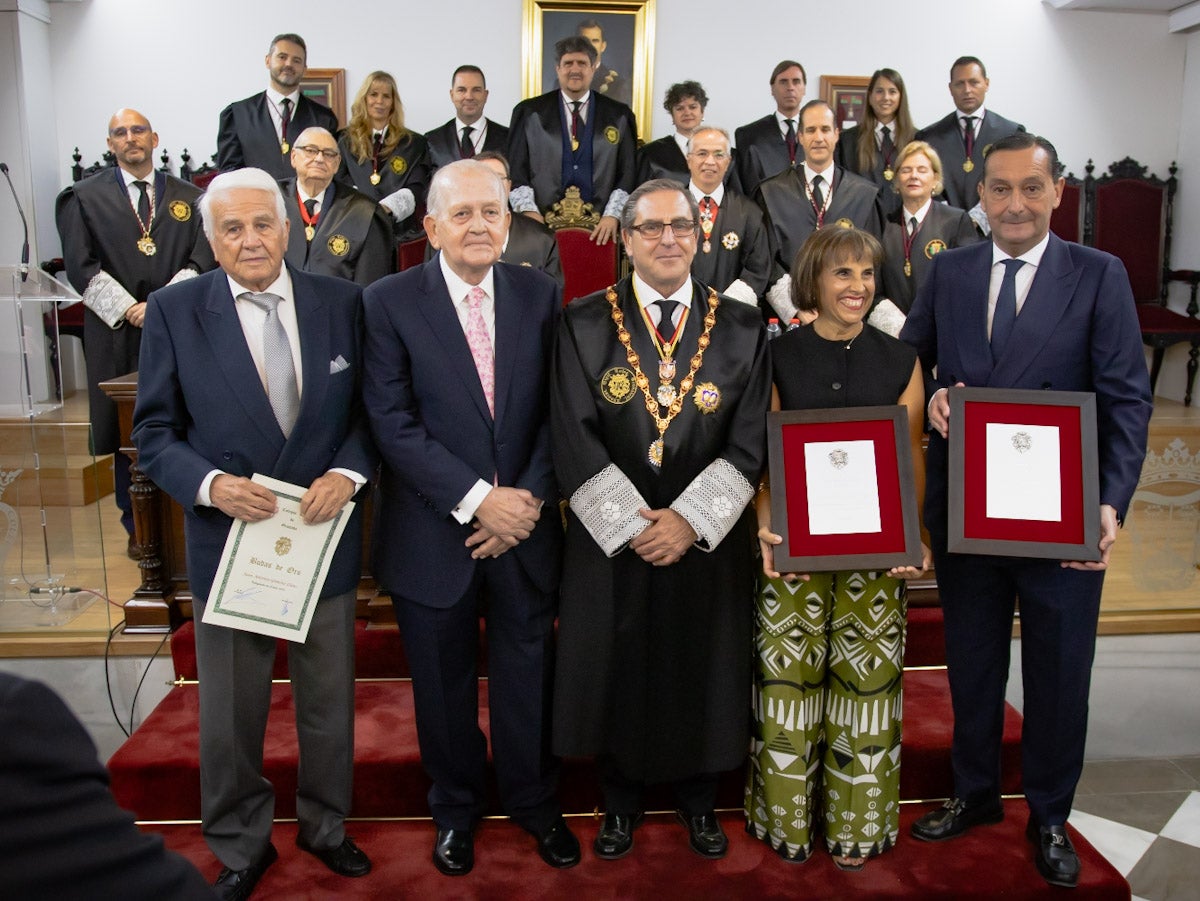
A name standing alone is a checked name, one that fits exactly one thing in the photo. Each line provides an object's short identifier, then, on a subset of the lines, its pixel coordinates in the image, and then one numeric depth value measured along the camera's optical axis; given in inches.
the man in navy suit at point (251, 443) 83.7
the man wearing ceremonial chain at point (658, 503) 87.6
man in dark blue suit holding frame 90.0
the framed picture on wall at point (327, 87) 265.1
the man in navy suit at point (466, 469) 87.5
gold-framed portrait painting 265.6
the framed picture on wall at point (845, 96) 273.6
